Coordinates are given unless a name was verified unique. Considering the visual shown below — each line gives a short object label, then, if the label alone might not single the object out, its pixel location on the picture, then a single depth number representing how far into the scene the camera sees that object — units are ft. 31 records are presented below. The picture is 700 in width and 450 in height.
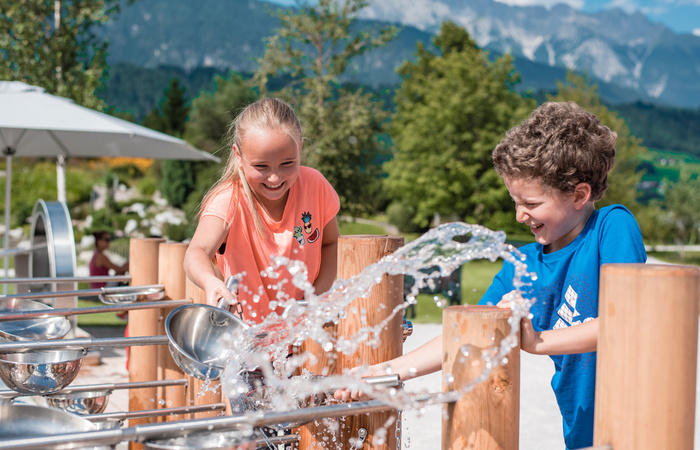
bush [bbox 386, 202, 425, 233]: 103.71
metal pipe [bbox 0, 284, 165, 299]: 8.12
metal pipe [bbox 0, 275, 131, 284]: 9.12
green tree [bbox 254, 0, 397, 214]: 55.98
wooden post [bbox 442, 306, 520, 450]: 3.88
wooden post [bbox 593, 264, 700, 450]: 3.35
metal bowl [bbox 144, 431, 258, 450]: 3.76
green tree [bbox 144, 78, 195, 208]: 98.22
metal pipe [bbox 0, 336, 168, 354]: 5.67
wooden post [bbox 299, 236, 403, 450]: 5.74
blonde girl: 7.53
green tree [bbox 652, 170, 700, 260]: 85.87
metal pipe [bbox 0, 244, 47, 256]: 13.55
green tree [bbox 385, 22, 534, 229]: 79.77
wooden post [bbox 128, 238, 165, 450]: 10.09
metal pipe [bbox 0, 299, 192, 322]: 6.86
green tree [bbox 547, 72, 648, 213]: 73.92
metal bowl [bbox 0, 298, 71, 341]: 7.57
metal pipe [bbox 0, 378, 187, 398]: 8.00
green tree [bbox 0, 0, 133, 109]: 52.31
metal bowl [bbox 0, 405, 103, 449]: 3.98
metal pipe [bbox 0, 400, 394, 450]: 3.30
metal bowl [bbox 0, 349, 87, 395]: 6.40
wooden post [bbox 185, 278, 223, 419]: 8.60
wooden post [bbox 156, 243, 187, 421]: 9.50
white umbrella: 20.68
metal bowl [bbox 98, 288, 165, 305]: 9.41
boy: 5.86
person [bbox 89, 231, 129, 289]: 25.20
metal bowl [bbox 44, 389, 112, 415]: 9.58
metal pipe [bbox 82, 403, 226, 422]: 7.22
